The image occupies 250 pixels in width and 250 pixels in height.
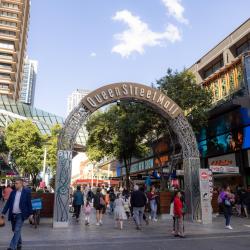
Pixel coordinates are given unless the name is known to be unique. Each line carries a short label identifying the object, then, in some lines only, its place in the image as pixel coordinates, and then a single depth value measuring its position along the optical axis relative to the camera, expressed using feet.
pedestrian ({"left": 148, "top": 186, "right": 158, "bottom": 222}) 56.83
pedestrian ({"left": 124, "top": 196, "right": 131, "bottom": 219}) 60.08
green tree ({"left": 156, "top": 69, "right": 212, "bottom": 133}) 77.20
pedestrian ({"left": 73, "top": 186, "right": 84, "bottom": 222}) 54.95
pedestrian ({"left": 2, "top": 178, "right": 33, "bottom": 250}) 26.30
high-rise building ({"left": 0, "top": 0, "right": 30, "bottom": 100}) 228.02
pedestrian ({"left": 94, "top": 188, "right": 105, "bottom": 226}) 51.85
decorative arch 49.47
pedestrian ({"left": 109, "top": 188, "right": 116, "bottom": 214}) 73.36
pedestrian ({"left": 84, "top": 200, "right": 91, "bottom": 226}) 51.52
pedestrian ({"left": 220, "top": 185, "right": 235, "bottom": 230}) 45.19
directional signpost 52.65
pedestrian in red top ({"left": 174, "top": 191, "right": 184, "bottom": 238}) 37.73
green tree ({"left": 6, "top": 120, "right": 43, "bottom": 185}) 129.70
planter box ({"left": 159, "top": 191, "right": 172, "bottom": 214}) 60.90
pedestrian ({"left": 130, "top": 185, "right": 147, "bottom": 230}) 46.00
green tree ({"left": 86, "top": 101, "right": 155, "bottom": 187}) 79.10
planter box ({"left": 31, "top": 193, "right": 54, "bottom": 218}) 53.98
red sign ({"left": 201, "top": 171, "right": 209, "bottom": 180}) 54.49
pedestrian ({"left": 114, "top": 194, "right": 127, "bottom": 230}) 45.85
